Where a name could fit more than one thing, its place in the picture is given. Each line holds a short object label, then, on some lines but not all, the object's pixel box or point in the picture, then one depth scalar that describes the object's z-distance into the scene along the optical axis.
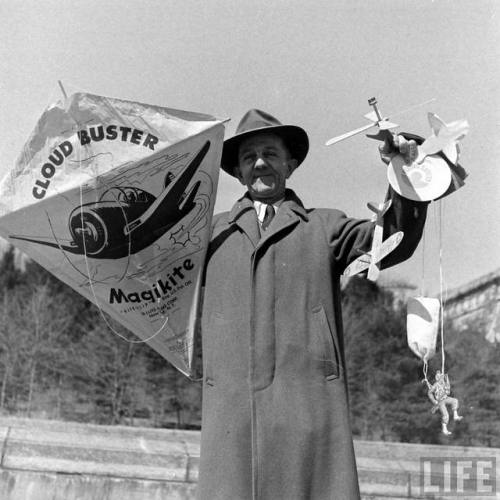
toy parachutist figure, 2.78
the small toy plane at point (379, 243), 2.60
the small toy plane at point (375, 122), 2.47
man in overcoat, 2.53
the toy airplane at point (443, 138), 2.50
